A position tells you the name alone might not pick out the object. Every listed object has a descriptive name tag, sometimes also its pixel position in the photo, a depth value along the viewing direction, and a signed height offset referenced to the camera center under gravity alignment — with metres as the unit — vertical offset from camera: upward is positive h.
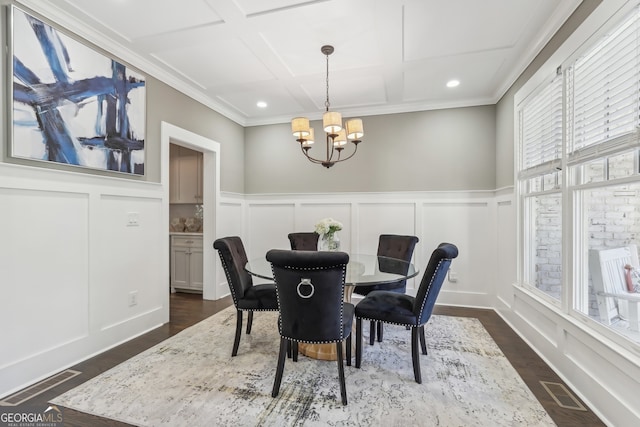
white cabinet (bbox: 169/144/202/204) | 4.79 +0.64
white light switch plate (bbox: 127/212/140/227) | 2.78 -0.06
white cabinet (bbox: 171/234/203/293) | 4.35 -0.74
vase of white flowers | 2.75 -0.20
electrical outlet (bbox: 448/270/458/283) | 3.91 -0.84
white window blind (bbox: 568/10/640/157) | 1.60 +0.75
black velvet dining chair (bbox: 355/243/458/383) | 2.05 -0.70
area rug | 1.71 -1.19
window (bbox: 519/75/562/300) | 2.38 +0.27
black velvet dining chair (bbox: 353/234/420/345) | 2.98 -0.44
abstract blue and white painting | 1.99 +0.87
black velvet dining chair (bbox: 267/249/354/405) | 1.76 -0.53
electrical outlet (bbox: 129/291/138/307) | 2.82 -0.82
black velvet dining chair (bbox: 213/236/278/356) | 2.39 -0.66
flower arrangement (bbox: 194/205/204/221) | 4.81 +0.00
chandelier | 2.51 +0.77
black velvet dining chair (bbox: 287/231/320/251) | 3.55 -0.35
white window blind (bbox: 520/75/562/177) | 2.37 +0.75
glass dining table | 2.12 -0.48
